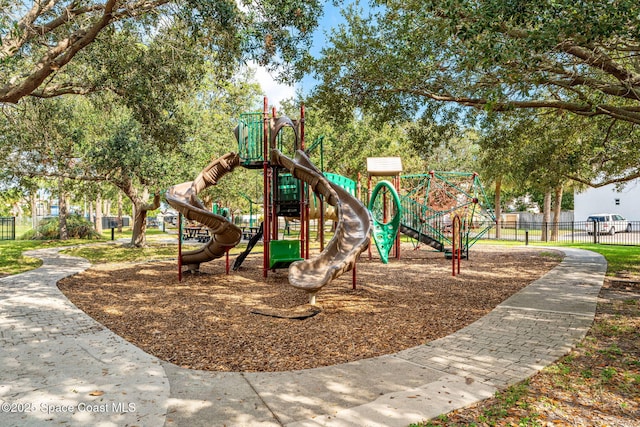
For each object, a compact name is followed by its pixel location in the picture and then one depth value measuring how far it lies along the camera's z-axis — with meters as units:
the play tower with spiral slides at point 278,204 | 8.15
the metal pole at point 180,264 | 11.05
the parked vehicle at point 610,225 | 31.98
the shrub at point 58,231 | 27.84
